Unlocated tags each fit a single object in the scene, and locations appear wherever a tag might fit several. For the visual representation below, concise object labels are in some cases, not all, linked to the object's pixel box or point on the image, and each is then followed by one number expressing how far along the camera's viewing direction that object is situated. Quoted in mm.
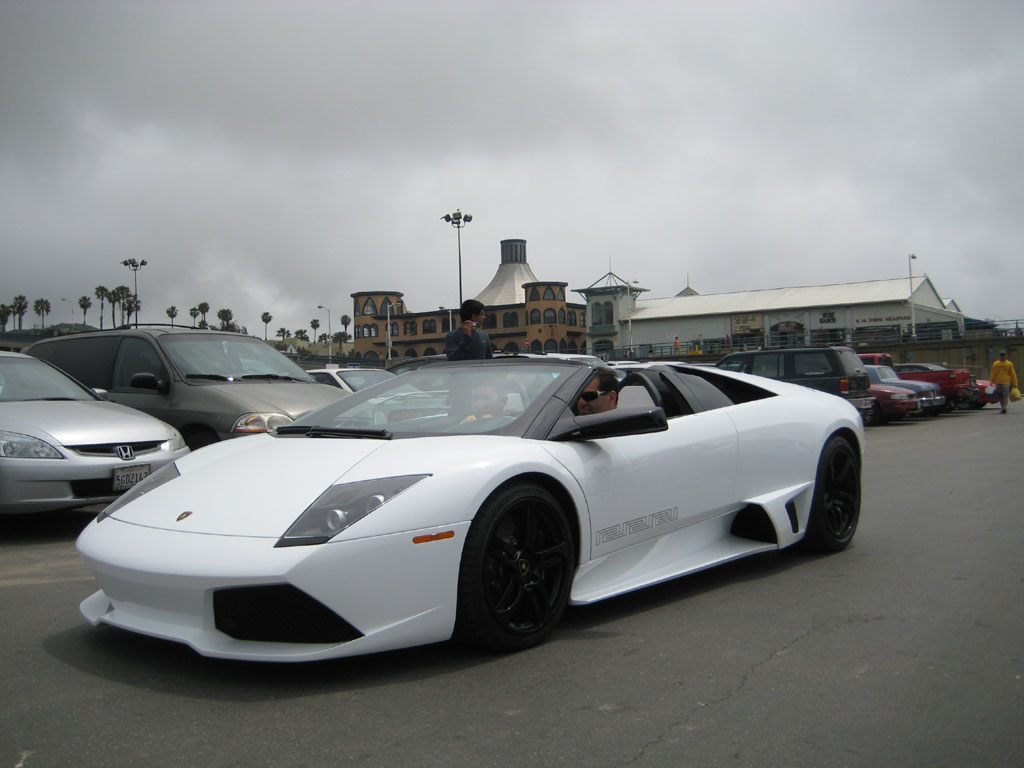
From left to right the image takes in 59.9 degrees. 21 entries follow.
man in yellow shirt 23719
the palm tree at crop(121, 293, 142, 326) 96000
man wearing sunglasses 4523
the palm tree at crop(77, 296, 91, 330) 125312
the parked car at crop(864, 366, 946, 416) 21219
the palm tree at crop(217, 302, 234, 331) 113812
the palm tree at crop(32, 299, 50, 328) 130000
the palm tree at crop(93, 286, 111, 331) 113875
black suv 17375
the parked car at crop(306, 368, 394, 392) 14359
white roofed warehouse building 67312
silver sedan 6176
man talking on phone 7531
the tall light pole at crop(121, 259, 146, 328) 63812
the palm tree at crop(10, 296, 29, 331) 131250
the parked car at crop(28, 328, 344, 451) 7879
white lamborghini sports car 3139
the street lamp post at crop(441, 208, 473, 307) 48312
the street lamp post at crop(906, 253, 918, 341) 59678
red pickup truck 24016
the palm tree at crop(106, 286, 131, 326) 107562
